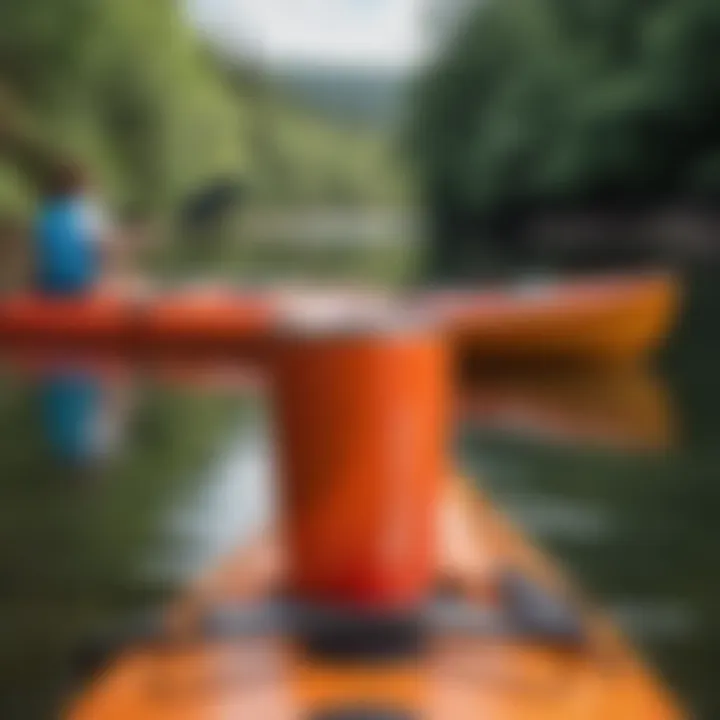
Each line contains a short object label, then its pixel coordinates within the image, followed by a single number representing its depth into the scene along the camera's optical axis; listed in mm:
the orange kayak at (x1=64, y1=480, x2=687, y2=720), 1599
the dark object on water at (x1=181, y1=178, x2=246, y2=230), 11656
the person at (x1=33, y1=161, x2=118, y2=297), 5684
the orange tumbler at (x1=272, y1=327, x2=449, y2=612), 1724
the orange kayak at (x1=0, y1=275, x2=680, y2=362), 5520
